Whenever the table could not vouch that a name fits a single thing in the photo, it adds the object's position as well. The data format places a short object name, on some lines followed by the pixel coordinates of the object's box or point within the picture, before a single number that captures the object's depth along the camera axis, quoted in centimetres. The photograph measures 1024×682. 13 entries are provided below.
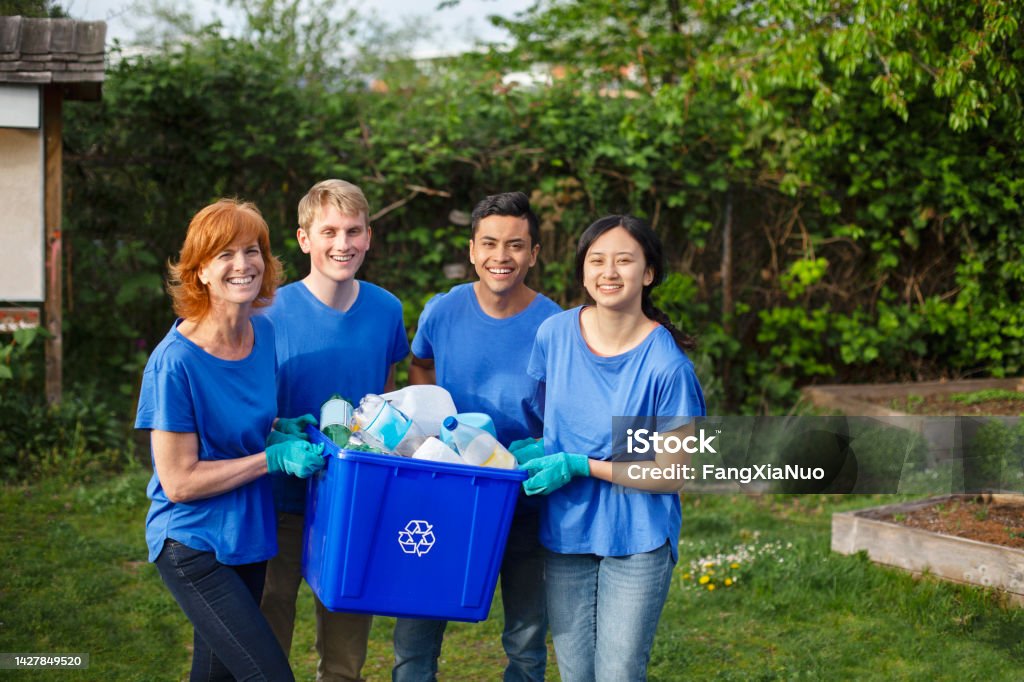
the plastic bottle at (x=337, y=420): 296
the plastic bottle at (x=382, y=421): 293
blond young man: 326
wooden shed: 709
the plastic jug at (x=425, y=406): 306
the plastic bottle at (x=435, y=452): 287
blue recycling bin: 278
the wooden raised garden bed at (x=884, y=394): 805
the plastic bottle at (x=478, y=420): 305
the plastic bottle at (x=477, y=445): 294
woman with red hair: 272
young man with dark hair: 330
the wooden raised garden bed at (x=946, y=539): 491
